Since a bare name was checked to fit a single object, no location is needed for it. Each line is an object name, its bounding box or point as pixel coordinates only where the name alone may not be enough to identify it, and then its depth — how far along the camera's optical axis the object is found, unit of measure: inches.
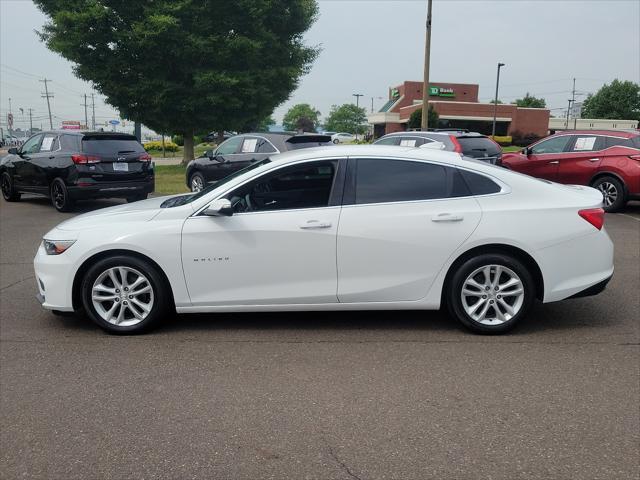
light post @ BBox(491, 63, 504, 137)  2452.3
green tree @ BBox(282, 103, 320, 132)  5723.4
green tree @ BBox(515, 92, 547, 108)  3944.4
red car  460.1
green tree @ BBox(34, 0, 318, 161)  848.3
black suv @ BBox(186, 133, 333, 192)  521.0
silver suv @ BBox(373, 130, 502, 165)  521.0
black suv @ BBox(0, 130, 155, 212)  455.8
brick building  2682.1
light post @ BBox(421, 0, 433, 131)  814.0
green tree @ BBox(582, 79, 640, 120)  3147.1
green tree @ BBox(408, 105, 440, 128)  2247.9
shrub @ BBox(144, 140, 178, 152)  2189.1
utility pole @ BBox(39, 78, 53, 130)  4359.5
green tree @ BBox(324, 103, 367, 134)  5236.2
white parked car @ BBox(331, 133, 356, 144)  2736.2
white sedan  184.1
